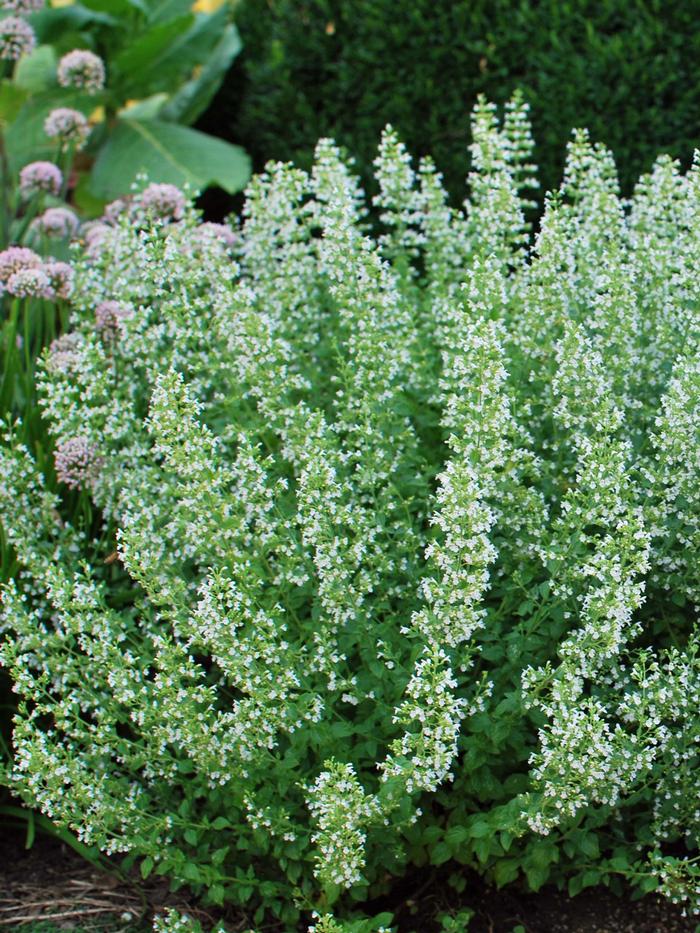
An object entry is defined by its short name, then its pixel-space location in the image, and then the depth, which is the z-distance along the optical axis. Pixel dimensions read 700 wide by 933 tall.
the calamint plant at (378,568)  2.69
